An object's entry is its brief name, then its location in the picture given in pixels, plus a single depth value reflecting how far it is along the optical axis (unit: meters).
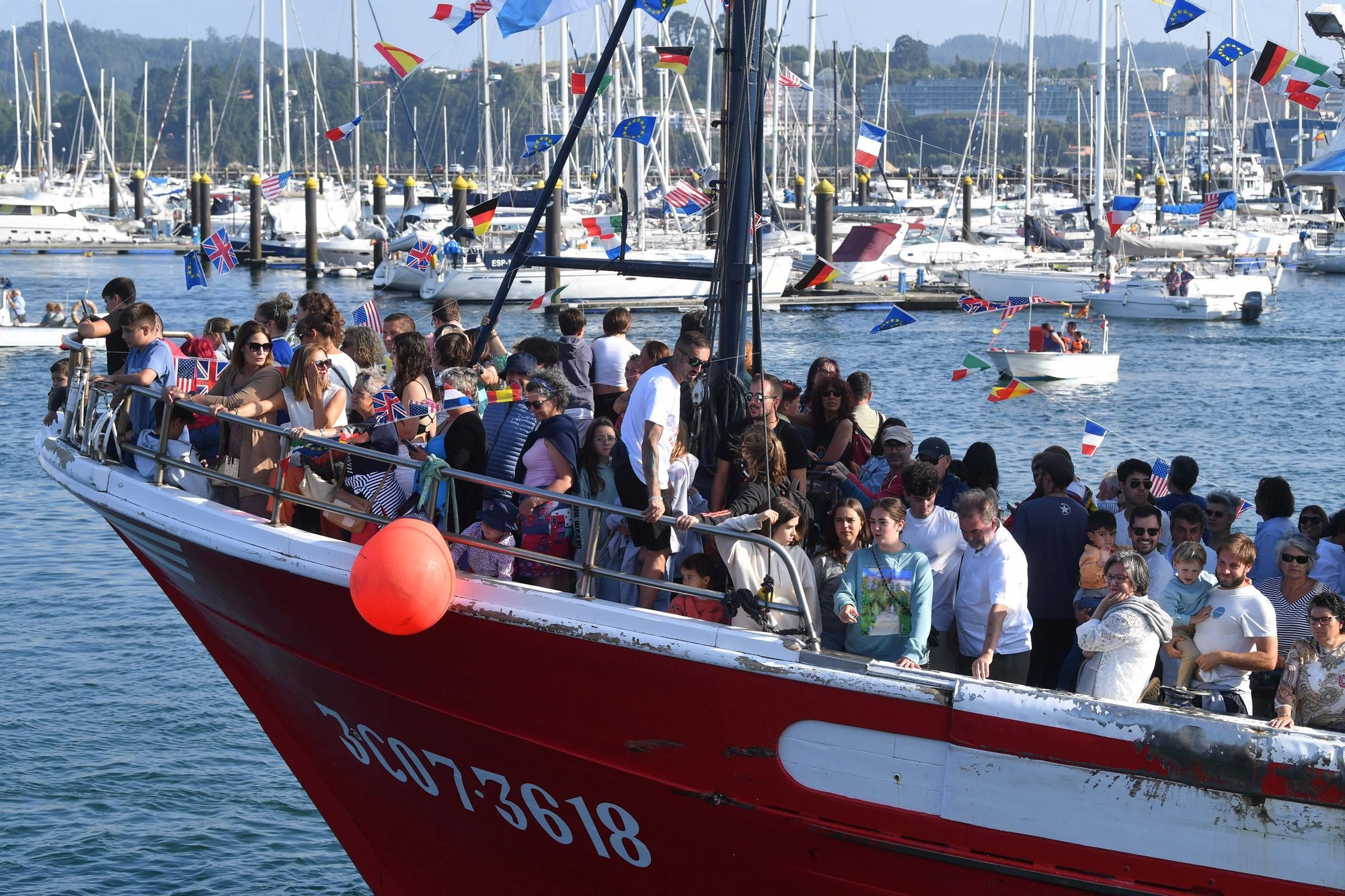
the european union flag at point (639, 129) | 28.47
